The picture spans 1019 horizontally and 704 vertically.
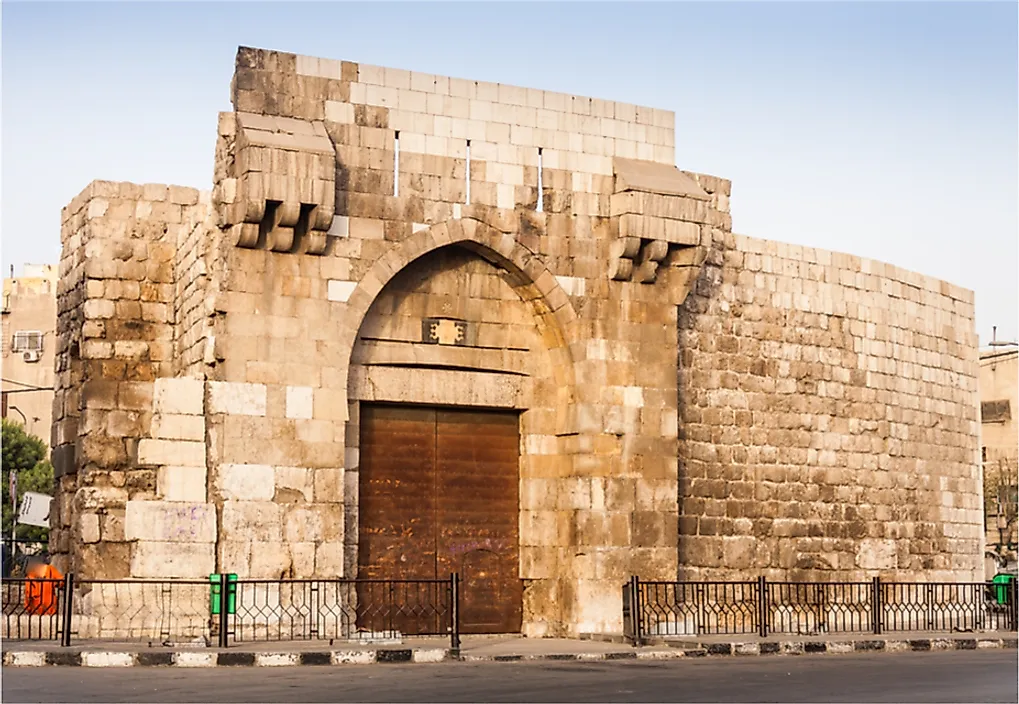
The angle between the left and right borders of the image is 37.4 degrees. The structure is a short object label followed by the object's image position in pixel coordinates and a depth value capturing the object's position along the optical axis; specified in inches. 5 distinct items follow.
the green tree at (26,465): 1813.5
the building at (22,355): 2018.9
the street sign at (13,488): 1341.2
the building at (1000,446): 1956.2
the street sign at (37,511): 960.4
